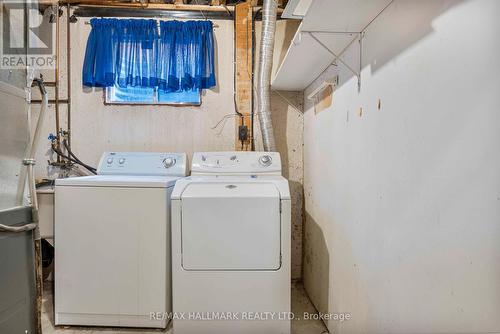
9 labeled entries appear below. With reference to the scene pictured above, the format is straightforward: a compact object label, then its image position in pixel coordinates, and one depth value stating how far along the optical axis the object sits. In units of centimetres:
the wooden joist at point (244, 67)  264
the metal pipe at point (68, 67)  260
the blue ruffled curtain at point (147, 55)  251
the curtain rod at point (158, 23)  257
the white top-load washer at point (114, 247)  188
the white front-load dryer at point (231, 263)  173
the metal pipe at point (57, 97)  260
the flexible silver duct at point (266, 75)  230
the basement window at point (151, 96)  265
